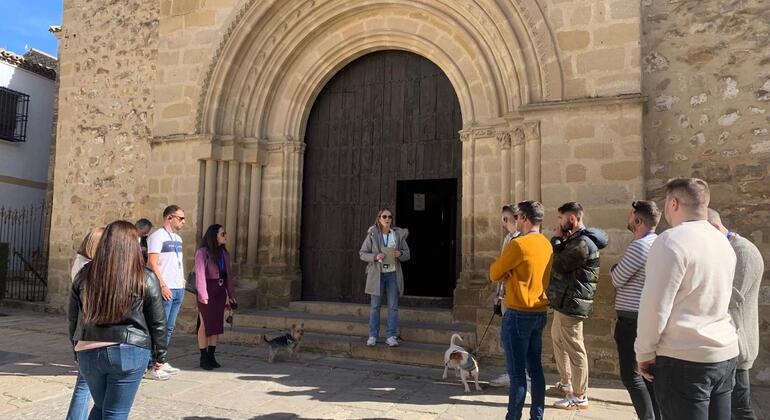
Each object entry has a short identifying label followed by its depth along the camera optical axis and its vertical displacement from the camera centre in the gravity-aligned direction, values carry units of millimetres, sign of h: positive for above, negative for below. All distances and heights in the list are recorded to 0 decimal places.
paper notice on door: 7180 +574
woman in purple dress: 5176 -499
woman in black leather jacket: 2383 -395
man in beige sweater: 2027 -292
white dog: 4379 -992
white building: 14945 +3258
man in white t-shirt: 4766 -221
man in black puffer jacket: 3811 -289
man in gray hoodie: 2635 -308
